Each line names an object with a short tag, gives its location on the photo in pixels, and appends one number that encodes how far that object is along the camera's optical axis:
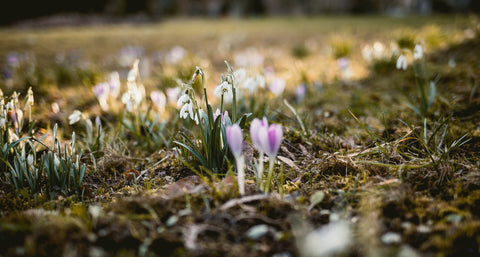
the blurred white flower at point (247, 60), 1.54
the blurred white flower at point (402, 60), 1.02
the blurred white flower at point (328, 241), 0.69
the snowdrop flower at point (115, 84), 1.13
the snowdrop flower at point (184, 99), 0.89
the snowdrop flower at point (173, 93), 1.14
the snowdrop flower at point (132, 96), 1.02
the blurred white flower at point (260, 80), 1.08
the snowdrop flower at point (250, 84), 1.08
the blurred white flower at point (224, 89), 0.88
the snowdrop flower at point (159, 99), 1.10
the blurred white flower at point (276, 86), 1.20
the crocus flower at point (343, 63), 1.53
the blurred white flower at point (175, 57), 3.17
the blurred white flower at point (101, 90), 1.14
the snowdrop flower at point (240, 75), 1.07
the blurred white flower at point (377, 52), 2.96
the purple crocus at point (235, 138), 0.84
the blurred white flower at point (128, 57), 3.56
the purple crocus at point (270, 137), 0.82
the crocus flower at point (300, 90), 1.28
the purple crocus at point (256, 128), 0.82
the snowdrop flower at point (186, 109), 0.90
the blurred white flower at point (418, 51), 1.05
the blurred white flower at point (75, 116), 1.01
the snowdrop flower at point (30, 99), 0.94
